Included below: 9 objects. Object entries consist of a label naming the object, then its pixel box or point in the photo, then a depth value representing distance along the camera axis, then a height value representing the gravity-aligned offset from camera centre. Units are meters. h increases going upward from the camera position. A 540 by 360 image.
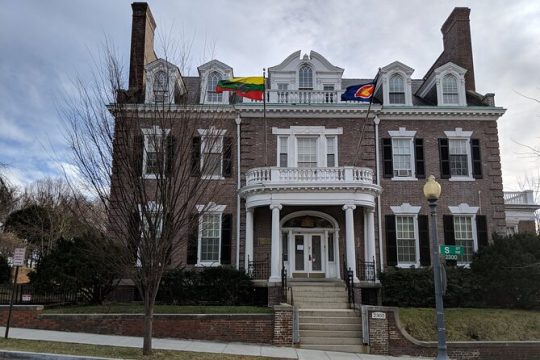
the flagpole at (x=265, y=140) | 20.42 +5.68
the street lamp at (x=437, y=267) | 10.37 -0.07
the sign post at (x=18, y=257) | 13.21 +0.17
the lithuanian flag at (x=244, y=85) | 20.44 +7.79
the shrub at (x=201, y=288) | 17.70 -0.93
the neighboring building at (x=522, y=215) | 26.59 +2.80
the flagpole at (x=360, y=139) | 21.50 +5.75
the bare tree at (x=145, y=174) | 10.77 +2.03
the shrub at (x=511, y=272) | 16.98 -0.29
